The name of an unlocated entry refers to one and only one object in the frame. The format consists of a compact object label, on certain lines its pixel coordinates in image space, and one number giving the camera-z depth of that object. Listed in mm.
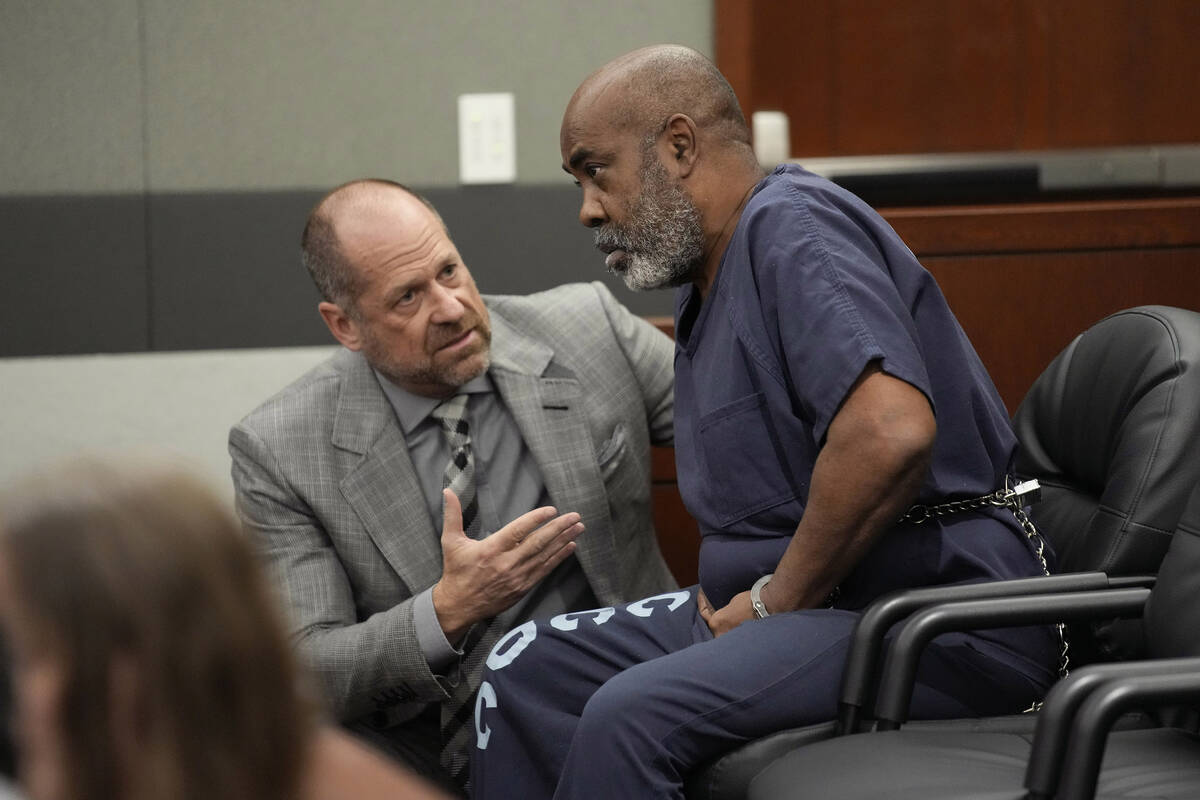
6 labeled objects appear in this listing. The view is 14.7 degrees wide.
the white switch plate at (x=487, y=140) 4889
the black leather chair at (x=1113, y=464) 4115
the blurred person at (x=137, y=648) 2261
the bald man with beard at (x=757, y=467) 4098
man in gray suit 4401
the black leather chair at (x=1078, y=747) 3909
